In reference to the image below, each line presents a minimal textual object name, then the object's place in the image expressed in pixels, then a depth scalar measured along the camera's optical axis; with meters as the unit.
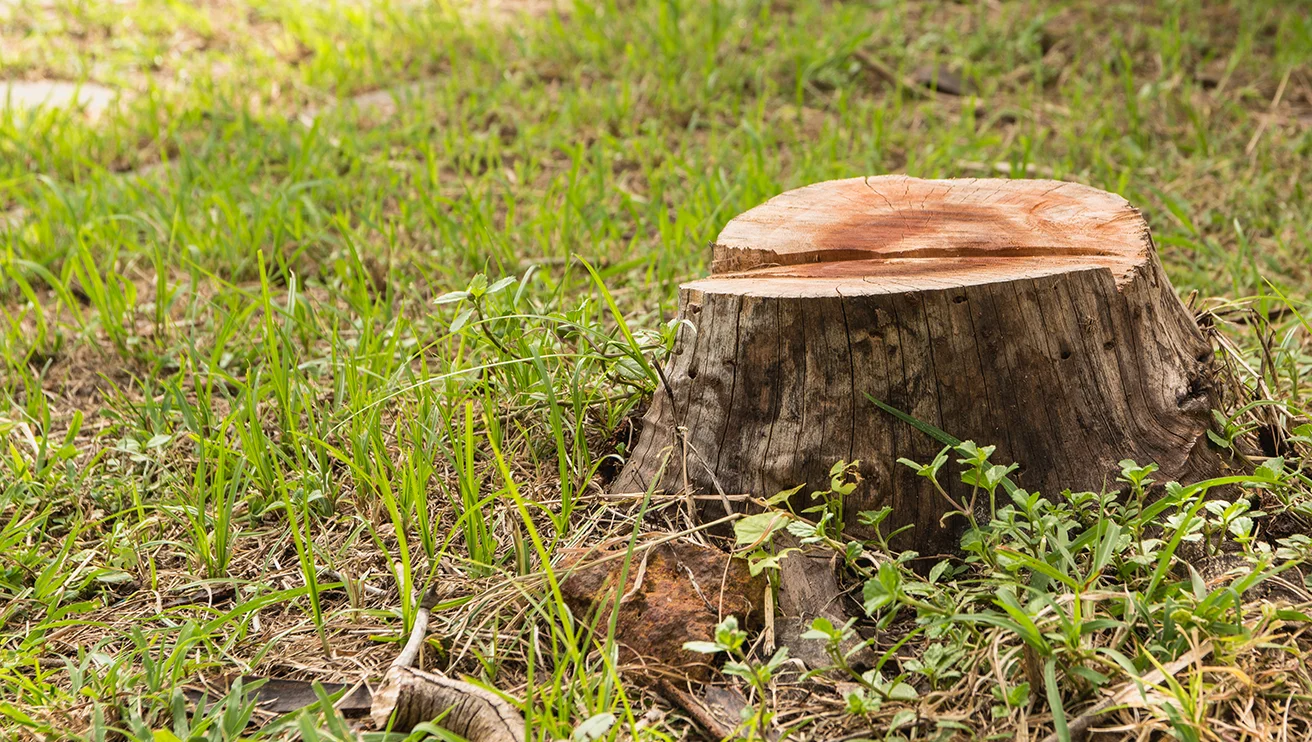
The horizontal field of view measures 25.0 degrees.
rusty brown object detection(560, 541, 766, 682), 2.07
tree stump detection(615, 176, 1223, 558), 2.09
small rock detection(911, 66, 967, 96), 3.58
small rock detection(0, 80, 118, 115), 3.55
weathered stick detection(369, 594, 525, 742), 2.00
